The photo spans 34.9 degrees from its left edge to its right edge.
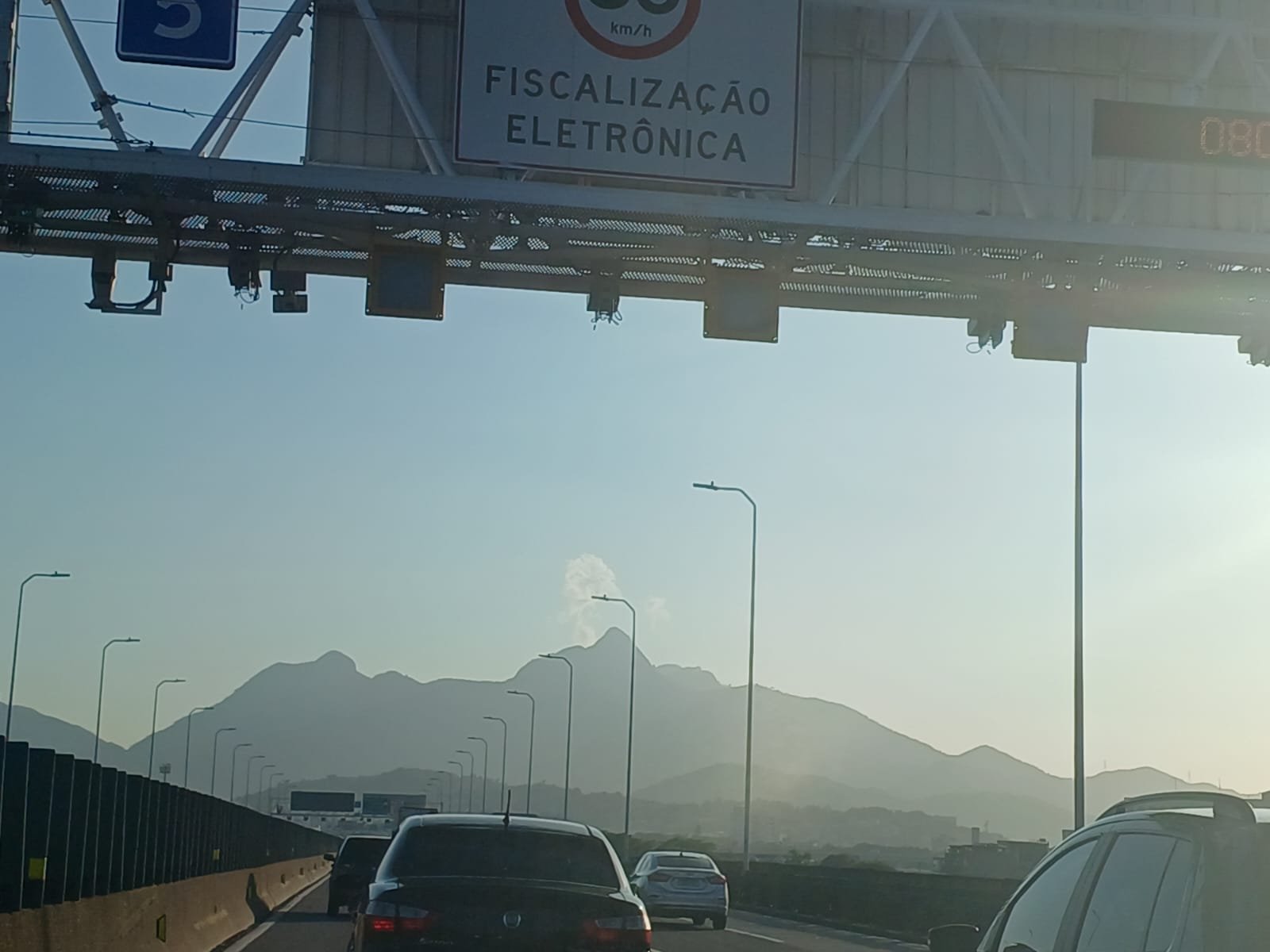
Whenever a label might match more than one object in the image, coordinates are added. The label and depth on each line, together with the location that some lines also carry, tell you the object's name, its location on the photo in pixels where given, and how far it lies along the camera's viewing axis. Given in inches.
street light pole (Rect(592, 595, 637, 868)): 2306.1
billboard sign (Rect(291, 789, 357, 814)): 6934.1
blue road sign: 700.7
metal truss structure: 709.3
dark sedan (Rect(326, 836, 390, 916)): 1373.0
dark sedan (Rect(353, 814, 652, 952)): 437.7
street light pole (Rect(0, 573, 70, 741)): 2332.7
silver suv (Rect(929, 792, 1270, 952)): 244.4
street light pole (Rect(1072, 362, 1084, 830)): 1124.9
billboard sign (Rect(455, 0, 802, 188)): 709.3
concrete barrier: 530.9
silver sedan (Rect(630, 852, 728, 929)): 1366.9
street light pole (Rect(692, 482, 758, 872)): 1985.7
